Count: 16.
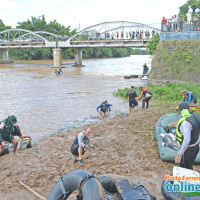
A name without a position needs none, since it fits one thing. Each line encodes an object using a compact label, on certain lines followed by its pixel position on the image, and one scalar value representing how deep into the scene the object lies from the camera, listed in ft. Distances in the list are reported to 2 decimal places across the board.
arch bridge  125.80
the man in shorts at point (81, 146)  22.07
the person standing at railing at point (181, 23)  67.87
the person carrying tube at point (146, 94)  42.39
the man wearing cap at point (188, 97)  33.83
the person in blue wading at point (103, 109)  39.67
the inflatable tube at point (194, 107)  33.22
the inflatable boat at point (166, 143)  21.60
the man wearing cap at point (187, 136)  15.30
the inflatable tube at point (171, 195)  15.57
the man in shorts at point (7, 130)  23.77
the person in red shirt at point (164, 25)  71.23
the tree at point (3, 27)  230.68
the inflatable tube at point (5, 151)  25.02
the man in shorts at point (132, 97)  41.24
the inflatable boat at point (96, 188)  11.84
